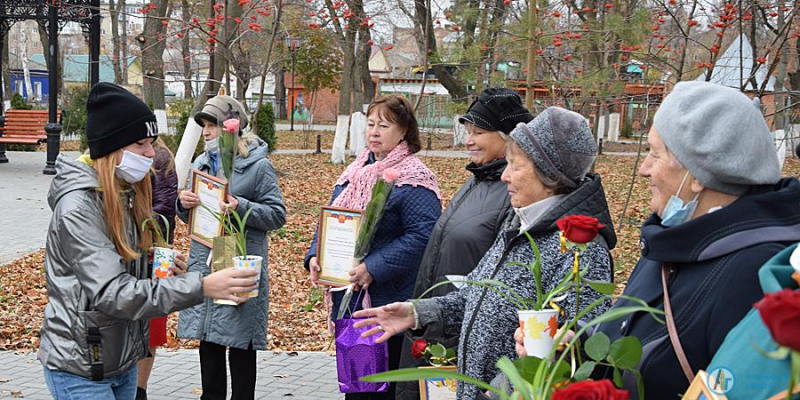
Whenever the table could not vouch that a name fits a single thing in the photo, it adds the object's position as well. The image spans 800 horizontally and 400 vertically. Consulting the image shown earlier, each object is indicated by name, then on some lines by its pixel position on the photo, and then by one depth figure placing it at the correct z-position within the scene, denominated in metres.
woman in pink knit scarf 4.35
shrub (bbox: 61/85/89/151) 30.17
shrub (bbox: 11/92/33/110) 24.67
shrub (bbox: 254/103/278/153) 21.23
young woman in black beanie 3.08
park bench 20.14
